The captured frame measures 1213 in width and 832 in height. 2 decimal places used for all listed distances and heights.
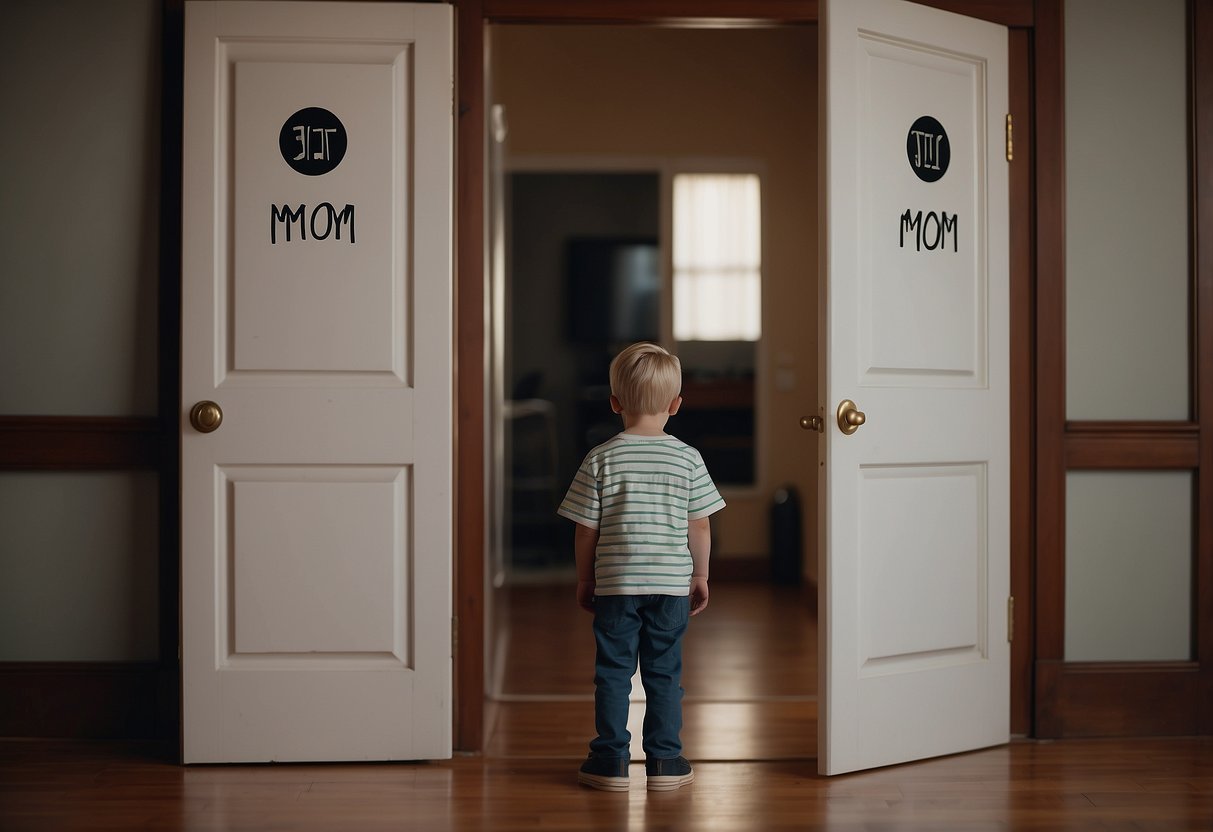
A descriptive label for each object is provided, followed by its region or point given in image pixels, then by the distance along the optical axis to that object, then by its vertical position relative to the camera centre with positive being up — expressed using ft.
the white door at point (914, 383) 8.28 +0.13
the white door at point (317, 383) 8.44 +0.13
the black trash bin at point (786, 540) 18.52 -2.64
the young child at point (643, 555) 7.65 -1.21
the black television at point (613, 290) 24.72 +2.66
